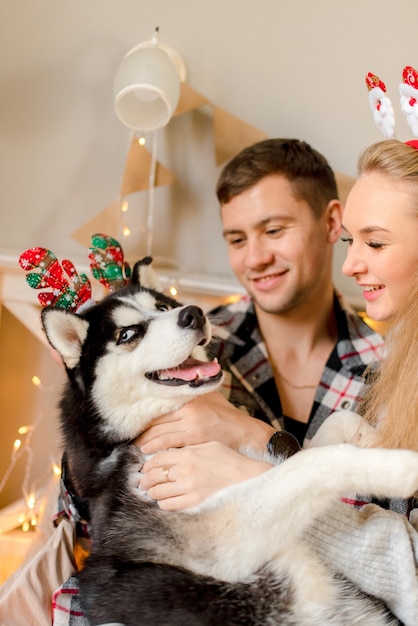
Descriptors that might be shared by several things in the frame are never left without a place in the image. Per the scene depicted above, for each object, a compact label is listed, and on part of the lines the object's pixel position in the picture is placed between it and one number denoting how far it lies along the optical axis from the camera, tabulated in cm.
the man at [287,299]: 211
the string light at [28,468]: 237
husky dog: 121
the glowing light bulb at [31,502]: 238
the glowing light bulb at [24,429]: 240
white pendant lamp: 213
